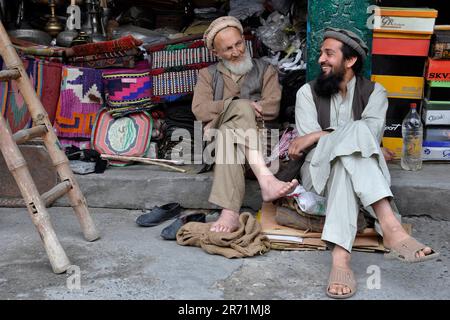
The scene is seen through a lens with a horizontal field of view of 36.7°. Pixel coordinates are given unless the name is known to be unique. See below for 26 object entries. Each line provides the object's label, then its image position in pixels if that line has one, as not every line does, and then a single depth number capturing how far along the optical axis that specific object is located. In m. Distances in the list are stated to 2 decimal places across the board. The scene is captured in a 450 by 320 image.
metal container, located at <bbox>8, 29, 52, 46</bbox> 5.90
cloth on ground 3.90
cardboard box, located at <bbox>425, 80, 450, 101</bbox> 4.76
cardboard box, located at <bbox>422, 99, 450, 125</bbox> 4.80
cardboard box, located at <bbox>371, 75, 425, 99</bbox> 4.80
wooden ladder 3.65
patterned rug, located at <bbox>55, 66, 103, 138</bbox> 5.41
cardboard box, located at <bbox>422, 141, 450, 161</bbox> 4.86
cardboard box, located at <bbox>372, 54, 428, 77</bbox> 4.77
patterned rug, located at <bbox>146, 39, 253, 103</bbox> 5.34
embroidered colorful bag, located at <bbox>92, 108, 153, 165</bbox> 5.23
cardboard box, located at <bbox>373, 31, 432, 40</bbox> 4.71
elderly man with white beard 4.17
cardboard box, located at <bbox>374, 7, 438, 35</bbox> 4.62
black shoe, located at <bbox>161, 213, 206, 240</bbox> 4.19
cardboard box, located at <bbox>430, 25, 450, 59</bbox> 4.66
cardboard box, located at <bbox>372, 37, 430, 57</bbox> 4.73
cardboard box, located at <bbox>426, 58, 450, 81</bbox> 4.73
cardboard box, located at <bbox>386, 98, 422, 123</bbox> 4.85
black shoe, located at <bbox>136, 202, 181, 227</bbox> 4.47
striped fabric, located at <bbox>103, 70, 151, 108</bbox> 5.26
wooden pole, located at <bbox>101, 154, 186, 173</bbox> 5.08
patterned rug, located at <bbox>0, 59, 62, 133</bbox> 5.20
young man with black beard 3.52
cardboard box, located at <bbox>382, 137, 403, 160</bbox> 4.91
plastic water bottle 4.70
